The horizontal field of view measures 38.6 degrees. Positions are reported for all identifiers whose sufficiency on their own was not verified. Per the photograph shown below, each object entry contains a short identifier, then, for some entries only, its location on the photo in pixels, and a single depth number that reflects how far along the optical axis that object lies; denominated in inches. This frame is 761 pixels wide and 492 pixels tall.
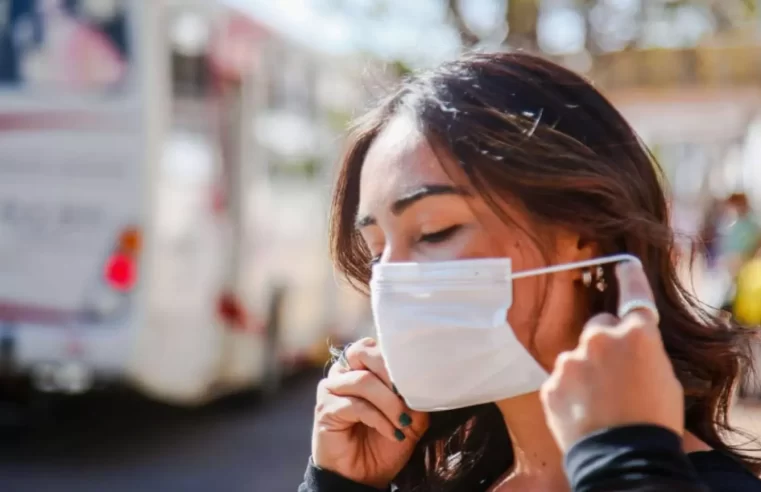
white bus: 247.8
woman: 61.8
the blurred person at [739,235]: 354.6
